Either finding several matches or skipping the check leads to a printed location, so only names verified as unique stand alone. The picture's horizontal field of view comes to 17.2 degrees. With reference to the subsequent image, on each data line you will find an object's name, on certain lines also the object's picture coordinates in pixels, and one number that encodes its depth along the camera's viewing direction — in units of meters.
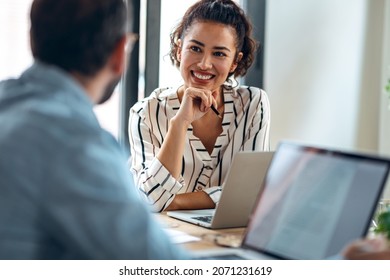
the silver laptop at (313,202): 2.16
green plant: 2.16
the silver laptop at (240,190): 2.53
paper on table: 2.43
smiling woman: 2.90
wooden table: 2.40
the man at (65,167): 1.98
